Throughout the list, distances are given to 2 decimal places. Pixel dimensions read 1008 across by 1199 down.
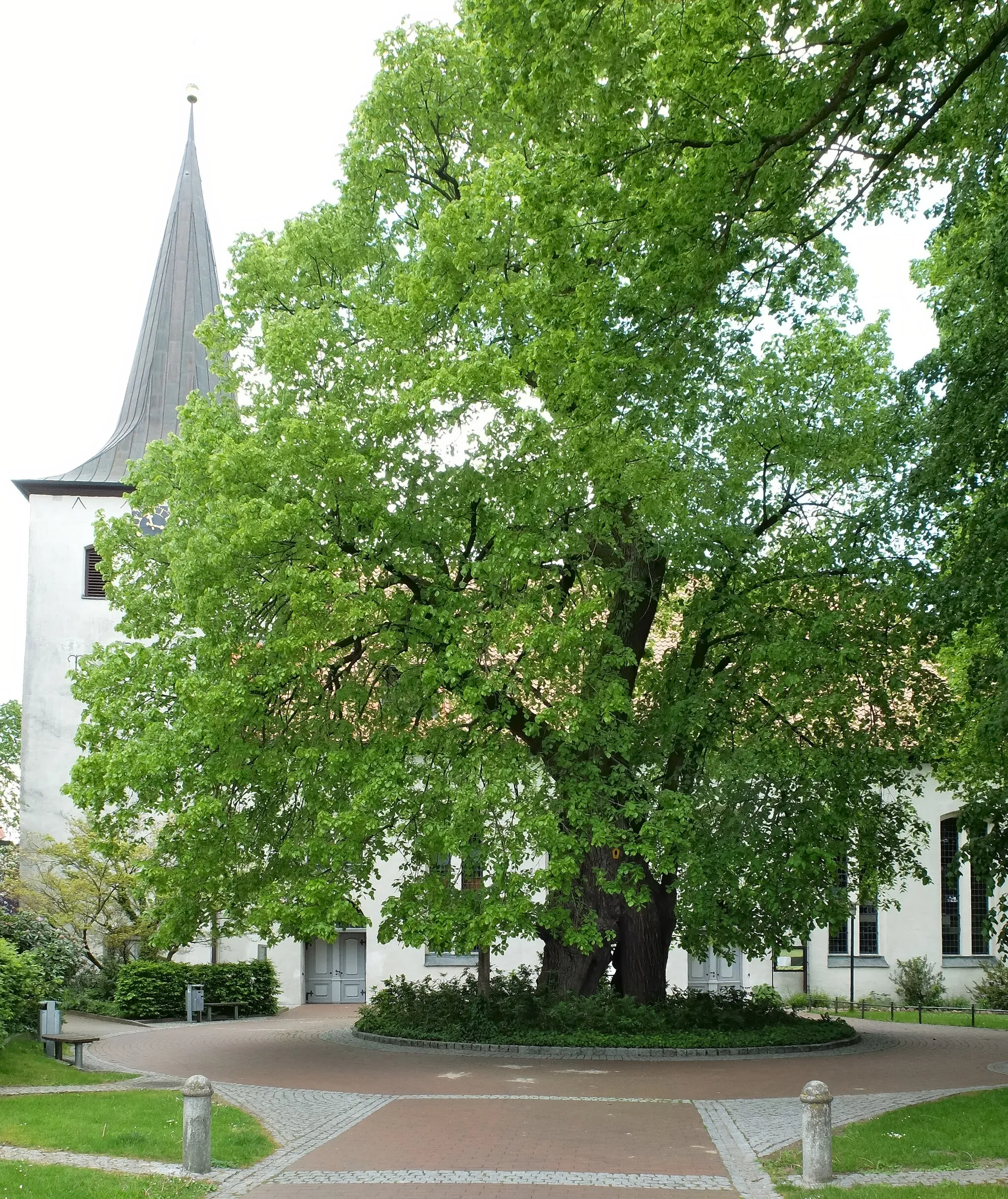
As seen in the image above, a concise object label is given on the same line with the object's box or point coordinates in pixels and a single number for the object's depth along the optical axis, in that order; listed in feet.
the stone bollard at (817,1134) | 30.53
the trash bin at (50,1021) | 58.54
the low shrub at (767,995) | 69.76
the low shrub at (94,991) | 91.15
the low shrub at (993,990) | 96.89
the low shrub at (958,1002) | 99.45
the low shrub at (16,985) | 49.06
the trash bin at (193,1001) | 88.74
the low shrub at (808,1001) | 98.58
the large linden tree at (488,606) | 52.80
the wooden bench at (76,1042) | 53.93
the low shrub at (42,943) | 63.21
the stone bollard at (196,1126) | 31.22
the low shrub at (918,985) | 99.96
